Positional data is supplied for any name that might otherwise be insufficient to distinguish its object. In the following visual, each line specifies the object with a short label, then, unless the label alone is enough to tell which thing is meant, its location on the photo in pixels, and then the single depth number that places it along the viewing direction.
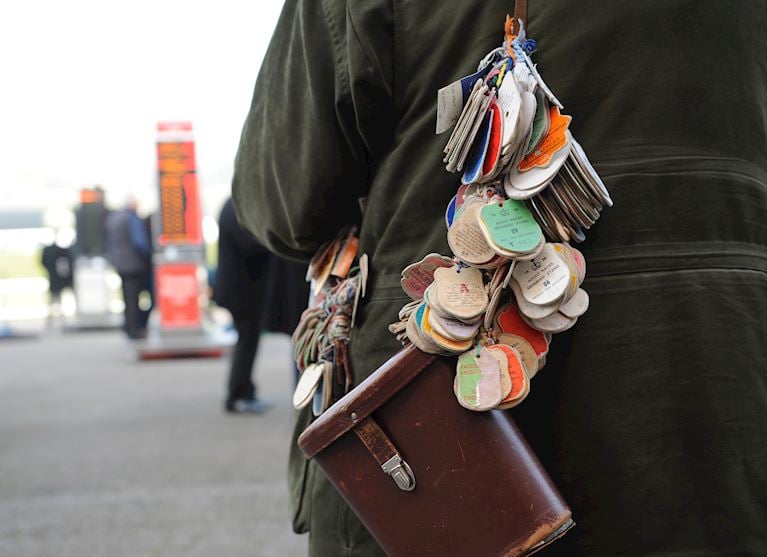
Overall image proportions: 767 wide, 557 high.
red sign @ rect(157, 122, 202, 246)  9.39
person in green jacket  1.17
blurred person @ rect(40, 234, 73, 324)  15.40
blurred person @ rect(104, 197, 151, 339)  10.66
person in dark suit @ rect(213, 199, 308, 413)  4.73
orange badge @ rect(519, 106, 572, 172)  1.13
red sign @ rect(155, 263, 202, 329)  9.77
